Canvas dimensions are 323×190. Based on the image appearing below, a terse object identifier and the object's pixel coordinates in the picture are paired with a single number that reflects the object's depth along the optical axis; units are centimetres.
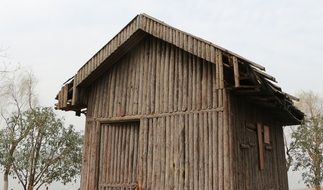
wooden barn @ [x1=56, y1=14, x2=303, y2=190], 1122
